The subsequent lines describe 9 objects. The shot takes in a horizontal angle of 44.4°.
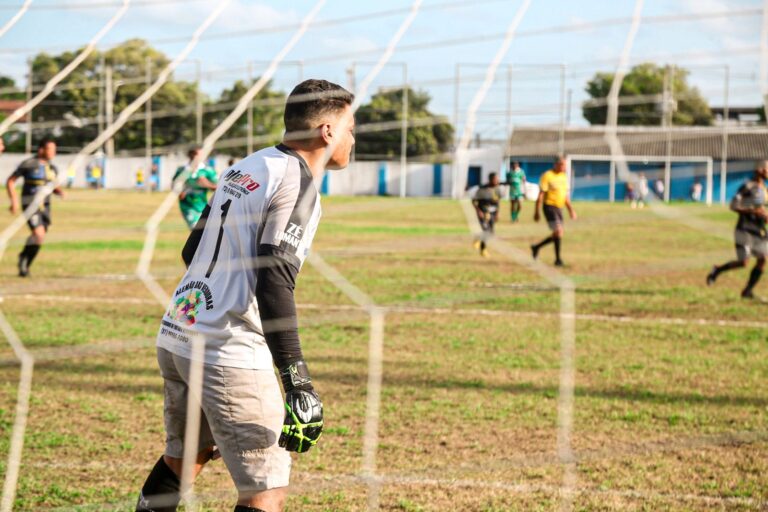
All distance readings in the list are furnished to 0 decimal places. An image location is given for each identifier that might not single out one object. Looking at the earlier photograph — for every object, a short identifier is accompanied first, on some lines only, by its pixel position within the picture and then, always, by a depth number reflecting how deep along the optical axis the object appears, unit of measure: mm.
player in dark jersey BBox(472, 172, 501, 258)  18719
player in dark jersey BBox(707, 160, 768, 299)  11578
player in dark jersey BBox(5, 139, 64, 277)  12539
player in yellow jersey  16094
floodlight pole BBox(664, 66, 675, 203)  43444
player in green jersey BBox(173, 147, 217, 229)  13312
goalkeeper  2994
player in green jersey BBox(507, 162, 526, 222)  23091
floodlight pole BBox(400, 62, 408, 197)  43872
